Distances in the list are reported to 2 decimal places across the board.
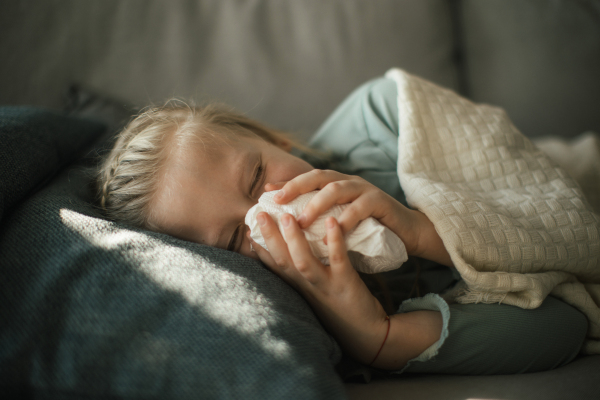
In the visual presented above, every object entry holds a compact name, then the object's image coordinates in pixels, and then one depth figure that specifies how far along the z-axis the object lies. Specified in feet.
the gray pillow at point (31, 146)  2.09
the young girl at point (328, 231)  1.96
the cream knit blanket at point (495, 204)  2.17
